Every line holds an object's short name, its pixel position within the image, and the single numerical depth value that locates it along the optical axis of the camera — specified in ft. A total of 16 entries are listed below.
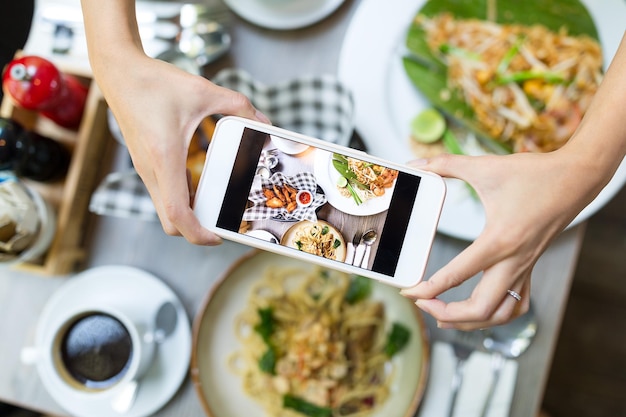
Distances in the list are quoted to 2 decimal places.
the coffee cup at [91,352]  3.26
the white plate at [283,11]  3.78
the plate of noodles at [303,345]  3.54
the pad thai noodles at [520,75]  3.69
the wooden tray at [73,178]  3.54
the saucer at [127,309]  3.53
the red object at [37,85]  3.14
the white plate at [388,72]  3.60
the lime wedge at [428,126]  3.77
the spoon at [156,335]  3.46
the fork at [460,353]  3.48
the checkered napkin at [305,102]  3.41
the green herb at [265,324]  3.62
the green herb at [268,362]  3.61
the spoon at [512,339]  3.47
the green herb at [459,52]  3.85
